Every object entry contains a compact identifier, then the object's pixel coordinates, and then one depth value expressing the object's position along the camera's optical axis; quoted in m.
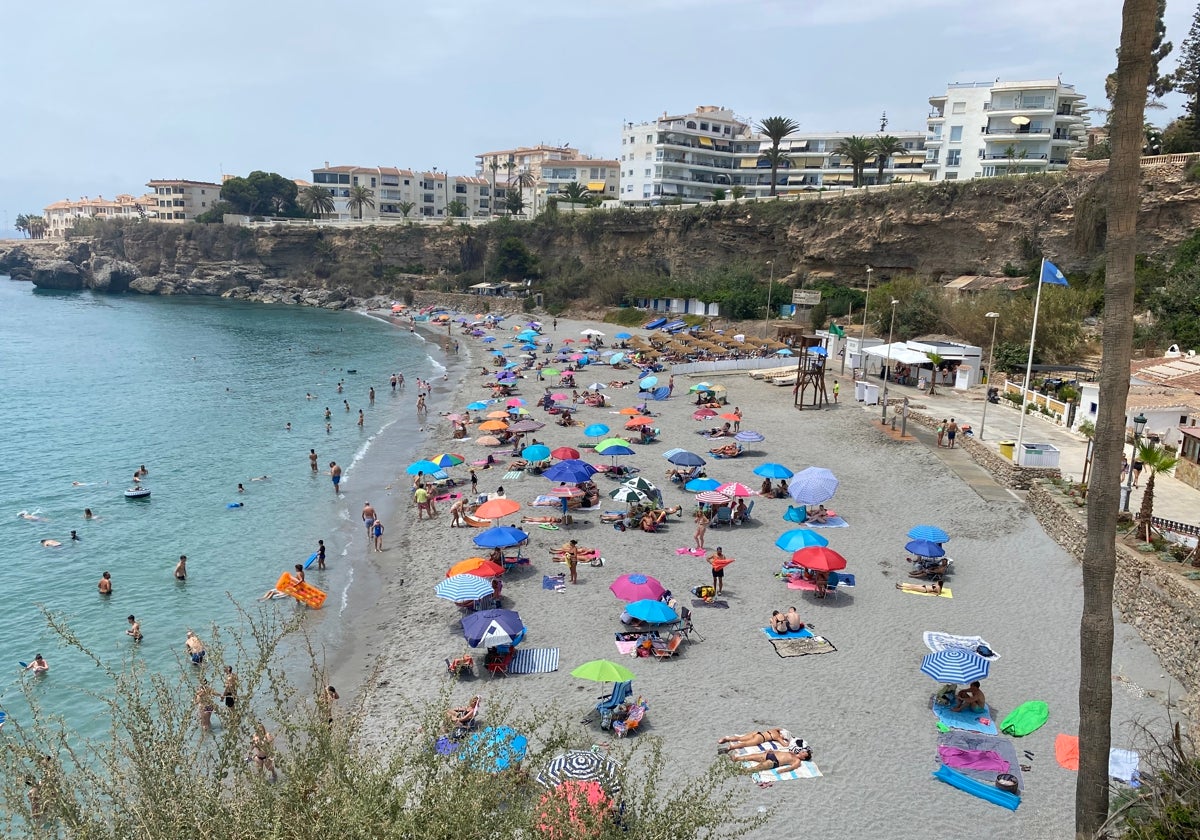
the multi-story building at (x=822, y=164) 81.19
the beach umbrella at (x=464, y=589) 14.84
